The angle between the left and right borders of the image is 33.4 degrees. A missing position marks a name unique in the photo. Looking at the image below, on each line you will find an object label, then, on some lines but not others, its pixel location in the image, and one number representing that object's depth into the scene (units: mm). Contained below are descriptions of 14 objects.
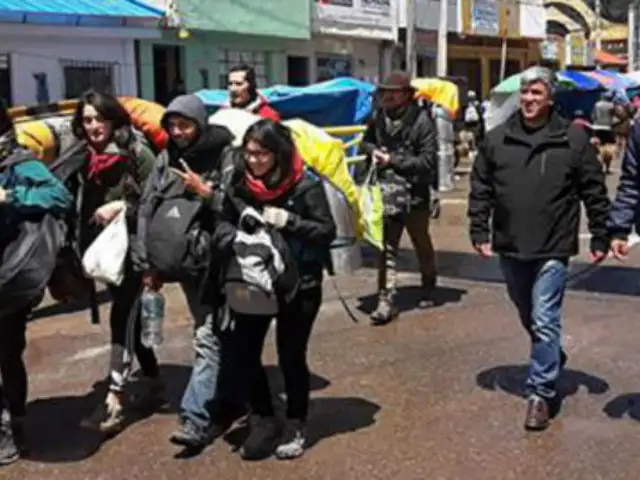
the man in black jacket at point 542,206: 5086
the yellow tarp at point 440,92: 14398
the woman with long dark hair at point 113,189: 5047
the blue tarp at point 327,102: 12266
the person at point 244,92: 6492
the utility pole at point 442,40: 25094
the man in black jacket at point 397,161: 7344
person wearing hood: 4766
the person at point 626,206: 5102
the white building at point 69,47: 15211
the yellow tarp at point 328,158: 5133
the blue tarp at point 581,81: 25328
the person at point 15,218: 4570
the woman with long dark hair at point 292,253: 4512
